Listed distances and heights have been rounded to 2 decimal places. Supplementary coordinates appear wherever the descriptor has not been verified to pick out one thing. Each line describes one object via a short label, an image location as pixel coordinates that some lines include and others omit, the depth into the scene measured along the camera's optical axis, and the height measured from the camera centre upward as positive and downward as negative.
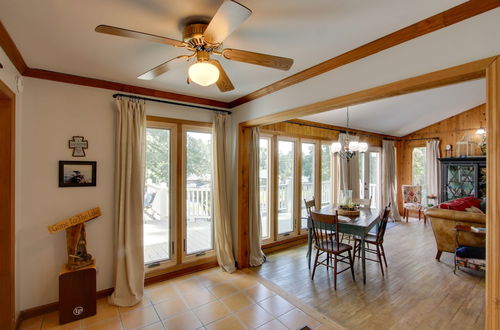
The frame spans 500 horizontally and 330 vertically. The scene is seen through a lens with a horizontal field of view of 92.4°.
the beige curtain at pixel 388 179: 6.93 -0.38
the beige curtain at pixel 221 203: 3.64 -0.55
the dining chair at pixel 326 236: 3.14 -1.02
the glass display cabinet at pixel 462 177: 5.62 -0.29
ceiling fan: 1.30 +0.78
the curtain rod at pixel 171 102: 2.98 +0.91
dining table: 3.26 -0.82
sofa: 3.57 -0.95
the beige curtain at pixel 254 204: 3.81 -0.60
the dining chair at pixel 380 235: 3.45 -1.04
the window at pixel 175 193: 3.33 -0.37
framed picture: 2.69 -0.07
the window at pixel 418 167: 7.20 -0.03
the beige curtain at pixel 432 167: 6.67 -0.03
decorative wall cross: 2.75 +0.26
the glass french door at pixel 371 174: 6.56 -0.24
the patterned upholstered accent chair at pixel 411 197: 6.71 -0.89
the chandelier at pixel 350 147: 4.47 +0.36
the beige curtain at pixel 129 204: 2.84 -0.44
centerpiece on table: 3.74 -0.67
